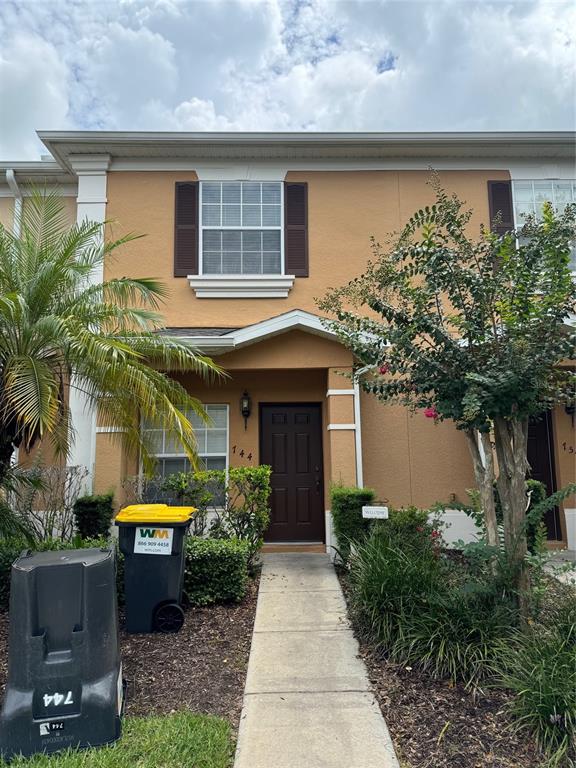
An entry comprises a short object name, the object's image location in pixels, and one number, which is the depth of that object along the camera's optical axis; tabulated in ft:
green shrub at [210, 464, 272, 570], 22.24
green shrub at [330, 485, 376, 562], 22.58
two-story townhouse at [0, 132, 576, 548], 28.07
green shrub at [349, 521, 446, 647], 14.70
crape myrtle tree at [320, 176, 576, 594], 13.80
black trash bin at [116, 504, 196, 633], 16.51
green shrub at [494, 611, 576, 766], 10.02
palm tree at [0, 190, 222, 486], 15.55
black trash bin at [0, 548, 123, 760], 10.08
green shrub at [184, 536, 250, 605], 18.69
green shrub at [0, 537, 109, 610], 19.01
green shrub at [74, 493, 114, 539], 23.81
